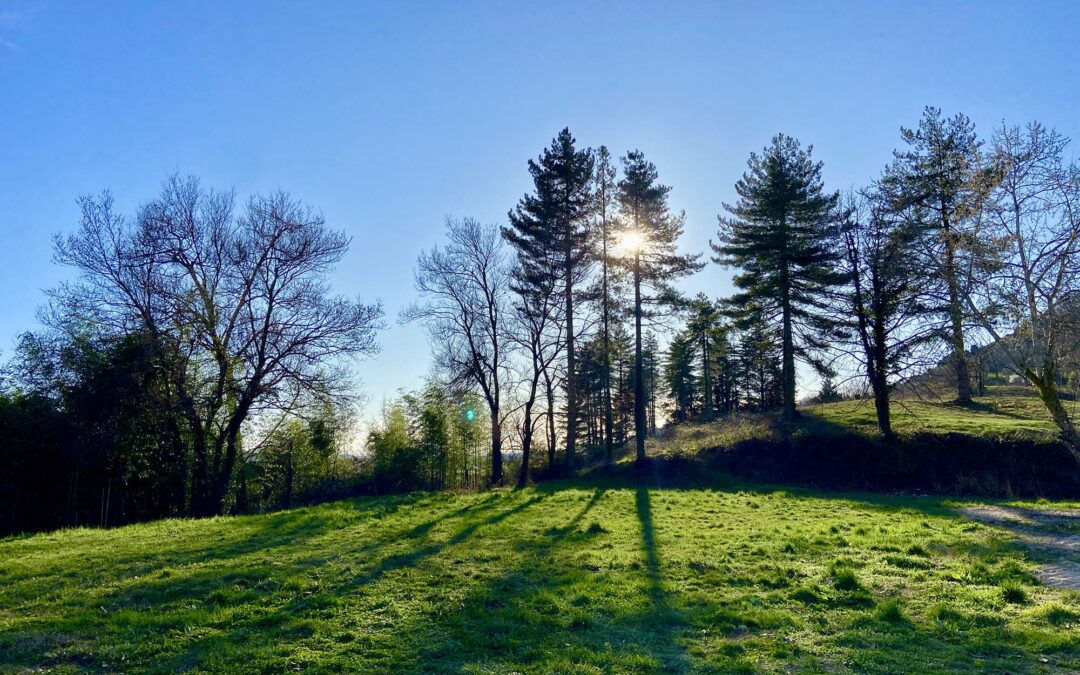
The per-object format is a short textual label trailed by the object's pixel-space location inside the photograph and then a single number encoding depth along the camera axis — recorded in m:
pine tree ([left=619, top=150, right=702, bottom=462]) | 29.39
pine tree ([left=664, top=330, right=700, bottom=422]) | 50.59
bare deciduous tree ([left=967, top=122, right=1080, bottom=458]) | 11.98
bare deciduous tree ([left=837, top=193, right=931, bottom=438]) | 19.14
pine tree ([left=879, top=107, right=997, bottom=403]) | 13.33
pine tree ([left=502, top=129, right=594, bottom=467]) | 28.92
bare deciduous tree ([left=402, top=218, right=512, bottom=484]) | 26.55
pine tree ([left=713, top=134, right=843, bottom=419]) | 29.19
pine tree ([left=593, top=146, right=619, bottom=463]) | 29.30
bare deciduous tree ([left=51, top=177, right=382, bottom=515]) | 21.14
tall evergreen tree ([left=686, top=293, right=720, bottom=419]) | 34.11
